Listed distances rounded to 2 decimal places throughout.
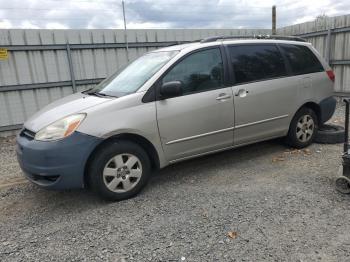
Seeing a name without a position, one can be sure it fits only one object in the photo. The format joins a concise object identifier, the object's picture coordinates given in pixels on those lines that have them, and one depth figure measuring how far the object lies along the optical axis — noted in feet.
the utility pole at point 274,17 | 40.75
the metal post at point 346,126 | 11.72
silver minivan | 11.16
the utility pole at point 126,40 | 27.38
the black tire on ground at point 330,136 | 17.44
